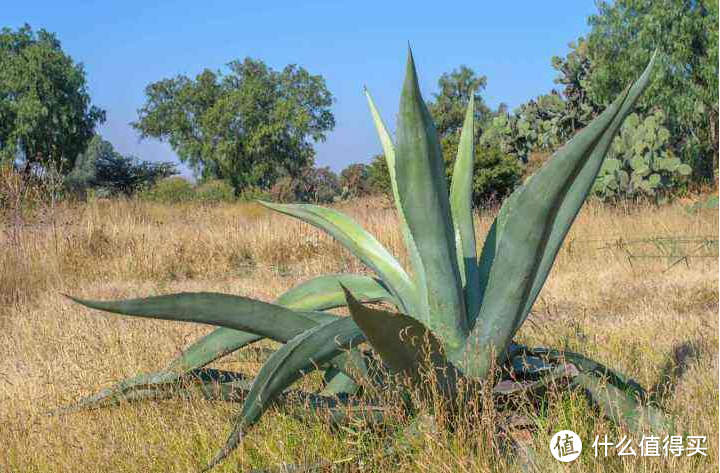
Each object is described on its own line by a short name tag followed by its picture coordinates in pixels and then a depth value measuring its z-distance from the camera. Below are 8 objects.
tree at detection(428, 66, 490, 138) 37.75
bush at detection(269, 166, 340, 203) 24.88
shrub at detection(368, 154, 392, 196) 15.63
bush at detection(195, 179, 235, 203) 25.64
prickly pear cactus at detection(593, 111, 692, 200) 12.61
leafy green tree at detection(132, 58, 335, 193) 37.91
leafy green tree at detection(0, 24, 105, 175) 36.00
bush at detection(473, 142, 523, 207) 14.27
